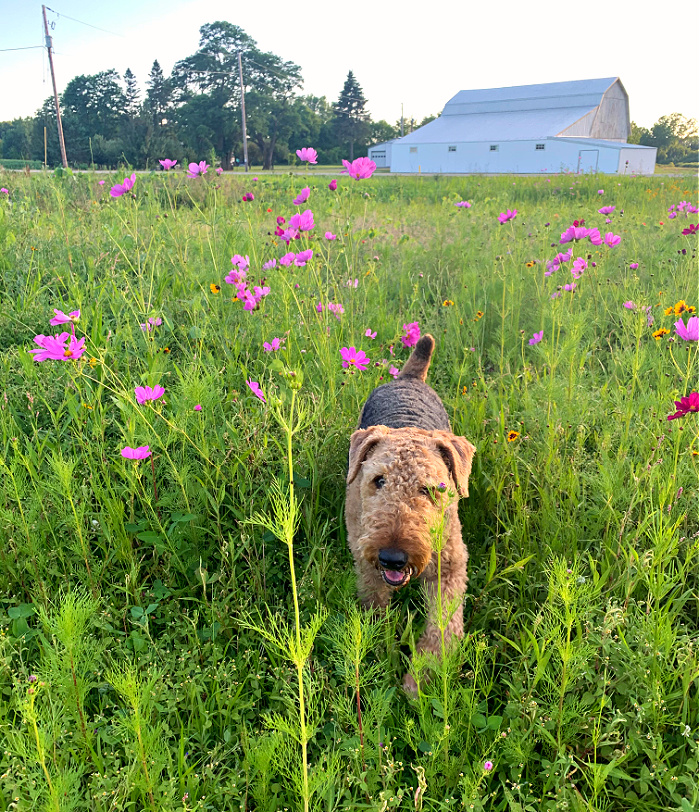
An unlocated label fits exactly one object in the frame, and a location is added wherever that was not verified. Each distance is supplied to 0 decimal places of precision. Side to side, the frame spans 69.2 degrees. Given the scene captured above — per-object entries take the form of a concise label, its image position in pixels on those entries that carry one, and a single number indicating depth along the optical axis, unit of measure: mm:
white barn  35094
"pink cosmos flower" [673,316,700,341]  1980
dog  1876
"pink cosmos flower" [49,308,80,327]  1978
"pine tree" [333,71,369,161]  60188
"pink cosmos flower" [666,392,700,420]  1524
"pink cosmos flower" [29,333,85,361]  1957
